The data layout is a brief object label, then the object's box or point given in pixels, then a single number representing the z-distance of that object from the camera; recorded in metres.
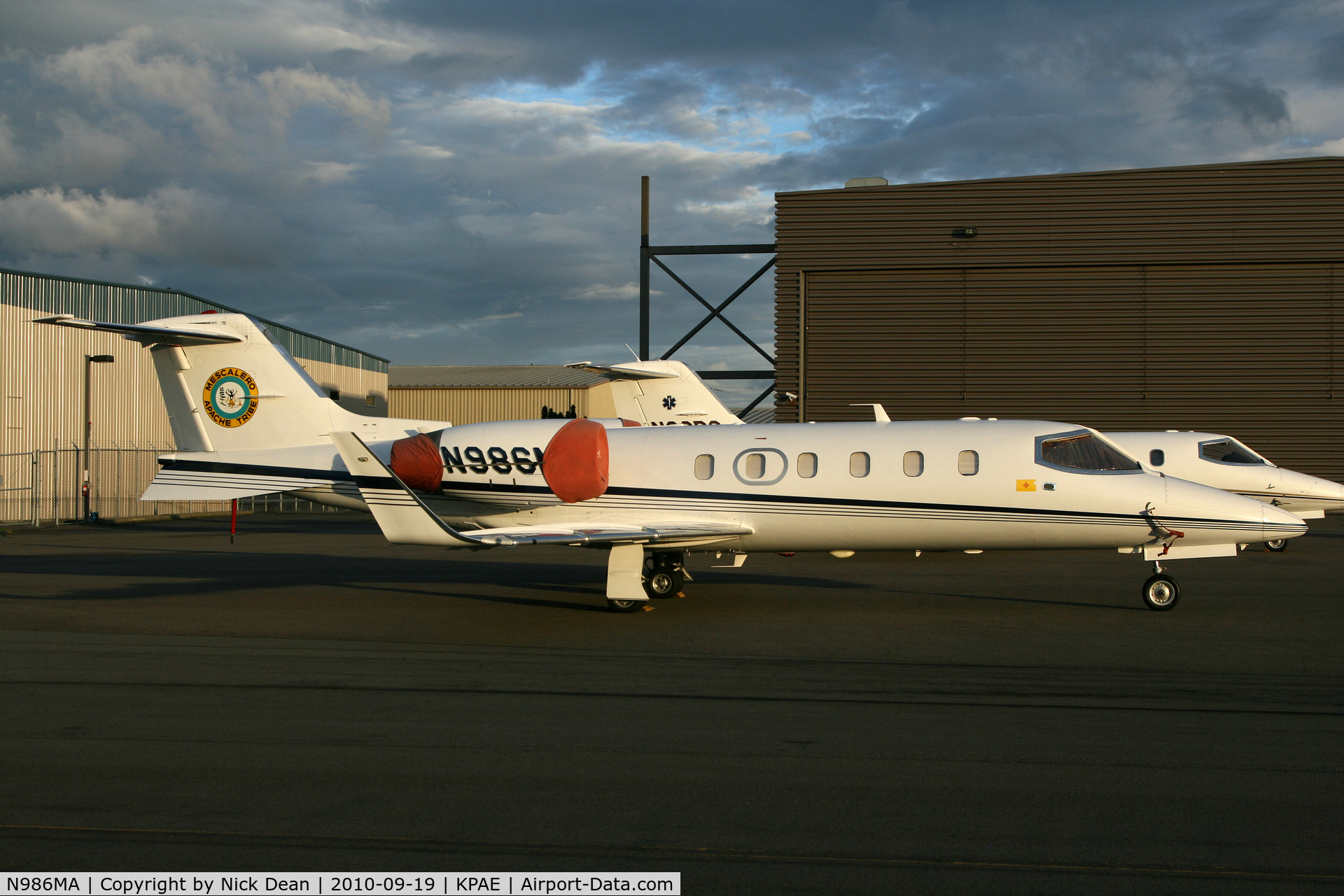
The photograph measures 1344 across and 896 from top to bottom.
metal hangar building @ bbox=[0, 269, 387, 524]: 31.56
